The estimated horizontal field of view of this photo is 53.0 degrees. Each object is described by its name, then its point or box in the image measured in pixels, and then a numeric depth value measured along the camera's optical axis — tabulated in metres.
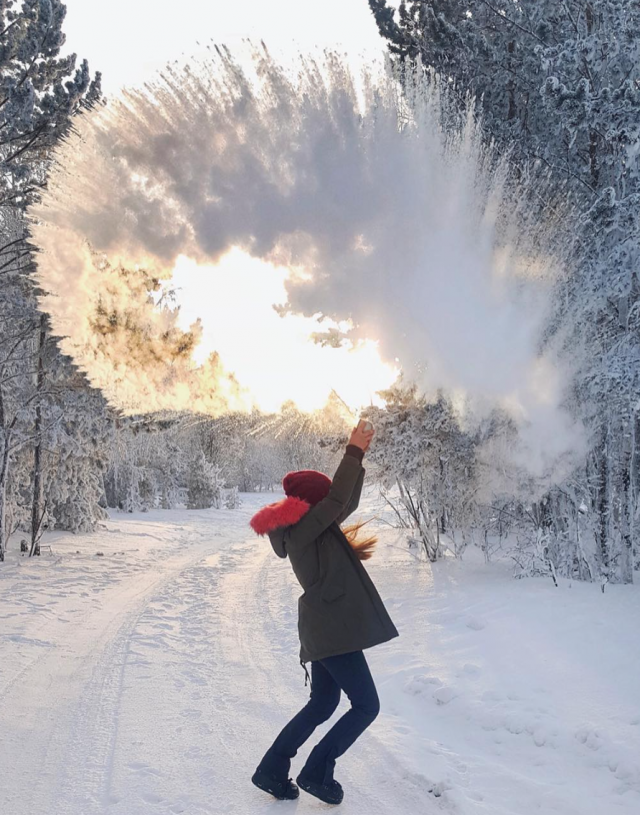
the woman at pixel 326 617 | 3.36
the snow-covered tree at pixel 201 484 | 30.70
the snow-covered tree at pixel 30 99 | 9.62
